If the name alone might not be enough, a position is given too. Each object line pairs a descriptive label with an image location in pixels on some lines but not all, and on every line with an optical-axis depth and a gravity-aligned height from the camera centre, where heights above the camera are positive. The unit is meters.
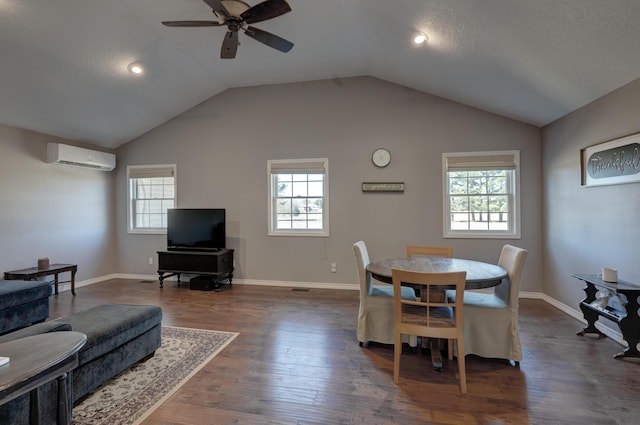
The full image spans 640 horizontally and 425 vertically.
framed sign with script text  2.80 +0.54
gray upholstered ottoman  2.04 -0.95
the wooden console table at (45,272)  4.12 -0.80
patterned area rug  1.95 -1.28
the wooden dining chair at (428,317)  2.19 -0.80
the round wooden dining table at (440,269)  2.44 -0.50
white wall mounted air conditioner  4.71 +1.00
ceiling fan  2.47 +1.74
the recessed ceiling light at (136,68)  4.06 +2.03
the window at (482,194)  4.54 +0.33
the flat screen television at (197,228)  5.18 -0.21
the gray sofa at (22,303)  3.13 -0.95
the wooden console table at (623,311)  2.60 -0.90
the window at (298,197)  5.13 +0.33
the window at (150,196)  5.73 +0.38
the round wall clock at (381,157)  4.88 +0.95
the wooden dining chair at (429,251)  3.47 -0.42
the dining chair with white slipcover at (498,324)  2.53 -0.93
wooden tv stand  4.98 -0.80
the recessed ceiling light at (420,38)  3.29 +1.99
